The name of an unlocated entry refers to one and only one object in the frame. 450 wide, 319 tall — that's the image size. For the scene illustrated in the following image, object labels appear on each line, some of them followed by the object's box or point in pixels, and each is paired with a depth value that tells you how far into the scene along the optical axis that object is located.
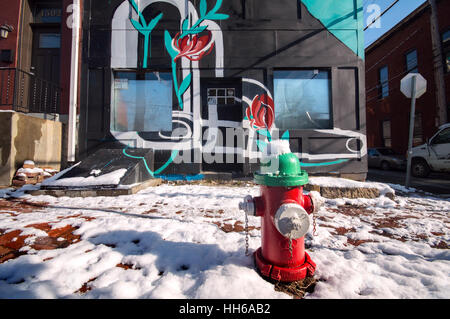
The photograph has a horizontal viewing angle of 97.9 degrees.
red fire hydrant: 1.20
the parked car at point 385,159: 10.08
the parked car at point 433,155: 6.92
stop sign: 4.64
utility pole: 9.27
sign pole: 4.61
